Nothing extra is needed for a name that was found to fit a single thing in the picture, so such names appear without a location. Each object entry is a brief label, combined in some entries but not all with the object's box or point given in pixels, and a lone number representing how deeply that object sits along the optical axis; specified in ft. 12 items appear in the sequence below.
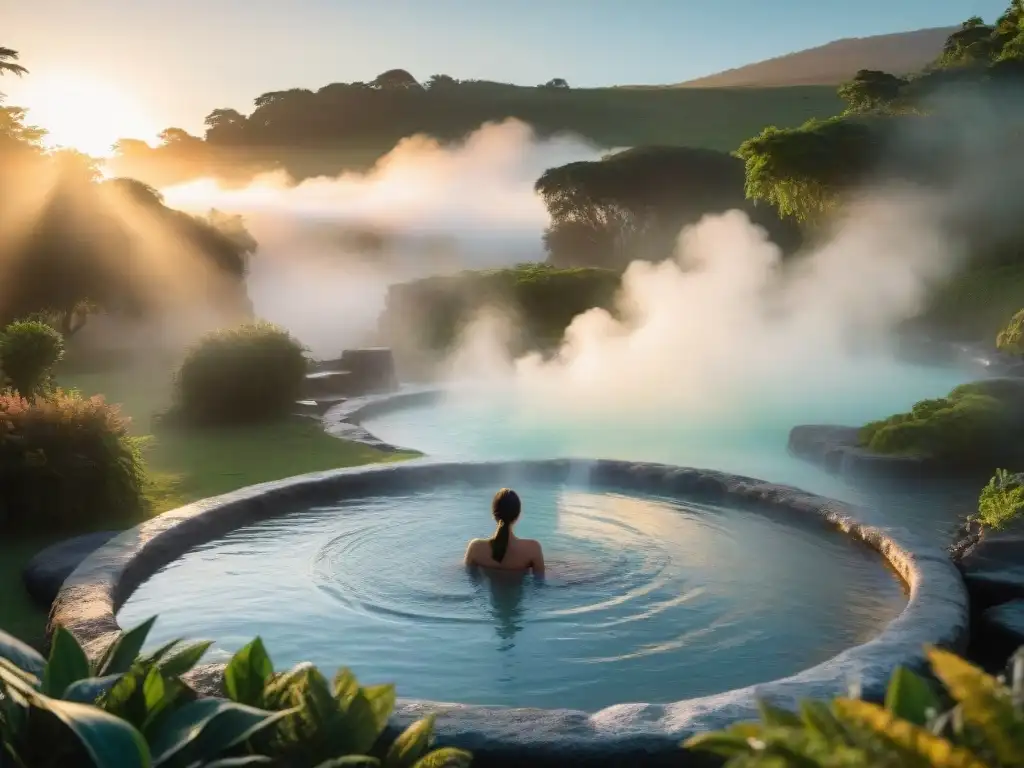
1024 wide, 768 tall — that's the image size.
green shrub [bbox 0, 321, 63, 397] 37.91
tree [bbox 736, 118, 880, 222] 86.48
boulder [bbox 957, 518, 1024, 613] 20.42
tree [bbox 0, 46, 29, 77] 87.25
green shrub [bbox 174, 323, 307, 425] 49.62
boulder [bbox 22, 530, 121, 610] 22.88
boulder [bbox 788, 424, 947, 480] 37.45
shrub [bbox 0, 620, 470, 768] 9.93
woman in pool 22.20
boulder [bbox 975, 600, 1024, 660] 18.31
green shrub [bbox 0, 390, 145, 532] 28.68
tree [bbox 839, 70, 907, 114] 110.63
